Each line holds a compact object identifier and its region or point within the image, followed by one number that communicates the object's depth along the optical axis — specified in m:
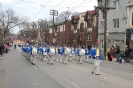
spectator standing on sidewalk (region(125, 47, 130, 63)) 23.24
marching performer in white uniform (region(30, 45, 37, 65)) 19.80
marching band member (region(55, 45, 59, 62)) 23.11
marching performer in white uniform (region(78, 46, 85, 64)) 21.59
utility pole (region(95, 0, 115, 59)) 27.83
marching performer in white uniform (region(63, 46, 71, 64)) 21.11
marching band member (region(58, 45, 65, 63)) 21.92
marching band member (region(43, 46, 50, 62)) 21.37
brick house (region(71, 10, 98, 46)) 45.85
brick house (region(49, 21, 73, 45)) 57.62
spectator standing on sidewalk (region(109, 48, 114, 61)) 26.20
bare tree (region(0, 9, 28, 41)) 55.41
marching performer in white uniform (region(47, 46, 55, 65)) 20.38
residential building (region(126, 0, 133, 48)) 31.05
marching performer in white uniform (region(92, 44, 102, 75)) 13.62
